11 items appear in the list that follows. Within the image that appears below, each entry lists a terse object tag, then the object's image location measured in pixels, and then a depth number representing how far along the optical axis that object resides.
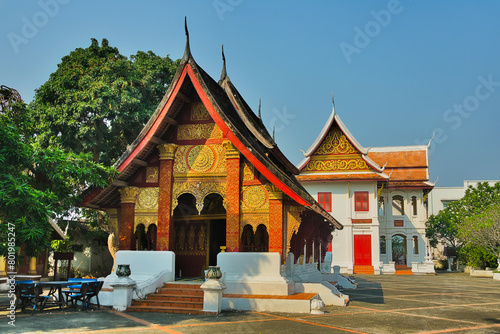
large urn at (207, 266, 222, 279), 10.17
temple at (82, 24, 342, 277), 11.43
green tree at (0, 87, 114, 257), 9.02
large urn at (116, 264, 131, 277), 10.58
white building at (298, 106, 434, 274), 33.12
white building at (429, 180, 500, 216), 53.78
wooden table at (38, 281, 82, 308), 10.25
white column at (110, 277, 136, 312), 10.43
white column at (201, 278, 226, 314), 10.02
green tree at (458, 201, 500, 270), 28.78
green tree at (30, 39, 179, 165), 21.86
